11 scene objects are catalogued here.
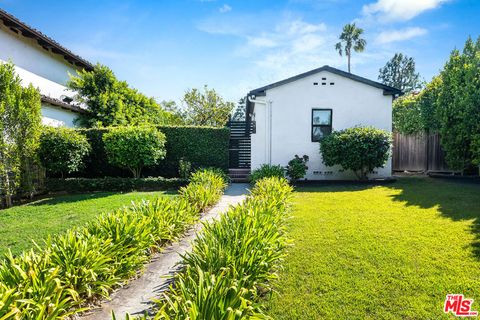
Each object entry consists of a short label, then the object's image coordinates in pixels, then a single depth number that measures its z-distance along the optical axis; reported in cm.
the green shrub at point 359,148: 999
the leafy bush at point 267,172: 1013
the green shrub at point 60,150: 932
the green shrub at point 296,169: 1075
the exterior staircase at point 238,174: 1210
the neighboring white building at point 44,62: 1168
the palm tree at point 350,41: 3369
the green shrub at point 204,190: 652
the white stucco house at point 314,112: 1152
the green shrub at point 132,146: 1005
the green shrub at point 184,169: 1088
